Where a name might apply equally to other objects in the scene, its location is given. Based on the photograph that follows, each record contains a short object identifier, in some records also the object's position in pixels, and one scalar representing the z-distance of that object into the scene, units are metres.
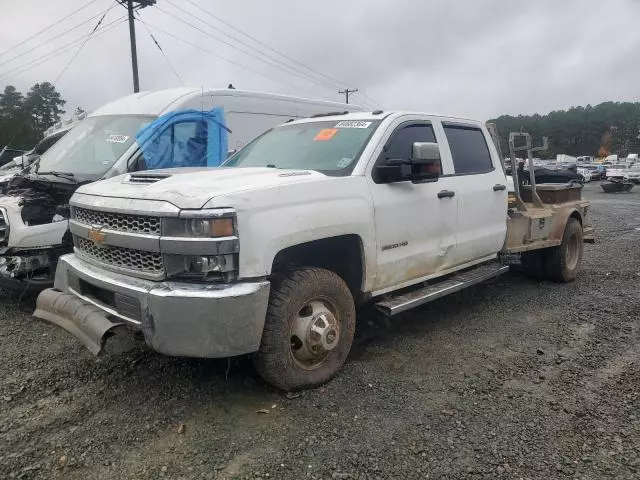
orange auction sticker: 4.49
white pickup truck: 3.11
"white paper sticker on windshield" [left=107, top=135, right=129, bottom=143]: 6.76
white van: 5.33
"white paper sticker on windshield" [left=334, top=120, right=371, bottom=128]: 4.45
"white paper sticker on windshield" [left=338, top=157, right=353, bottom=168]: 4.05
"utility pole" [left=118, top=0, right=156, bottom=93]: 20.73
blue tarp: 6.63
